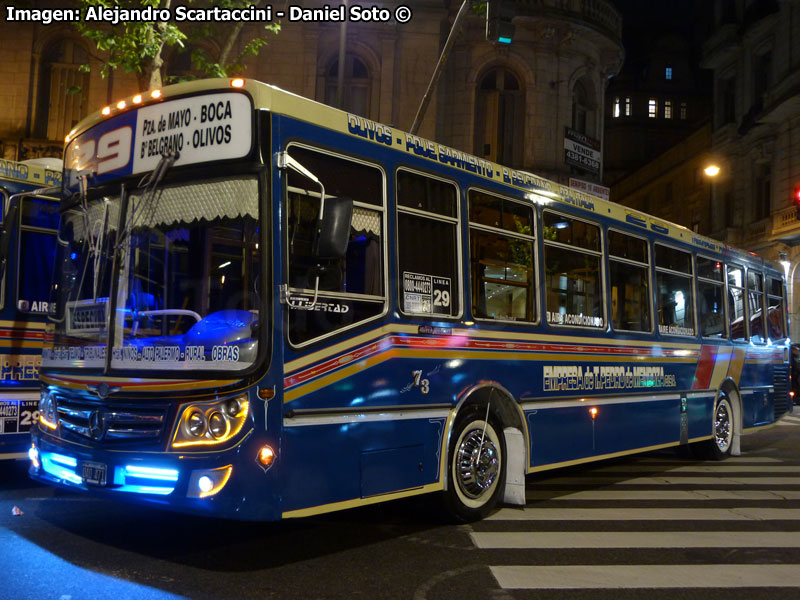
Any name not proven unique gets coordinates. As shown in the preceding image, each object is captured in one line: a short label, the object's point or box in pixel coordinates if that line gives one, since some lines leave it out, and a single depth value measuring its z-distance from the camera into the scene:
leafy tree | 13.01
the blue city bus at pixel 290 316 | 5.04
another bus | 7.80
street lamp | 42.88
